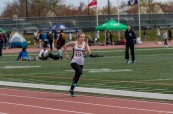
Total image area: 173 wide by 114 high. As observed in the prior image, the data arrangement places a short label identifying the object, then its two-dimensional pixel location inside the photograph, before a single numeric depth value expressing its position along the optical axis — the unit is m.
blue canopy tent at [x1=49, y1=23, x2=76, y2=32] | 62.20
